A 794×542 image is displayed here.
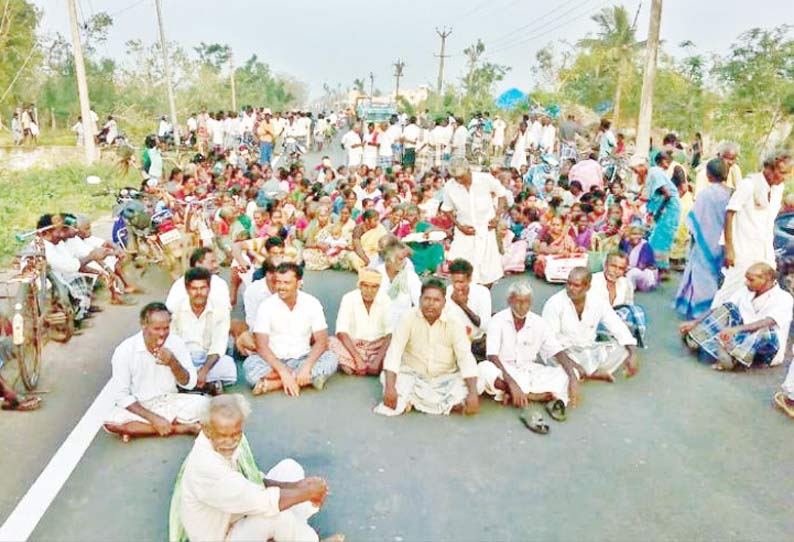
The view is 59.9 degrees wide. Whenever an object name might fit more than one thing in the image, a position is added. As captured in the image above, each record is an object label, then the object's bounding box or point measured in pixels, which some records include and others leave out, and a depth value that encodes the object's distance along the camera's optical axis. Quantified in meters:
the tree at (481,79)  43.91
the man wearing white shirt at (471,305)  5.80
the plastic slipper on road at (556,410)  5.02
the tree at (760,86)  21.34
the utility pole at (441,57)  46.59
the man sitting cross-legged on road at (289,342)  5.38
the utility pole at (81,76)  17.66
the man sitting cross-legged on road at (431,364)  5.02
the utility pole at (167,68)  26.88
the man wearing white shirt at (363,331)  5.75
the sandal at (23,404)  4.96
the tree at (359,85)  76.69
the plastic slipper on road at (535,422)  4.82
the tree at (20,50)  28.36
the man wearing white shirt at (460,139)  19.17
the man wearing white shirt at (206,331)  5.25
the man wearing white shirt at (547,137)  17.20
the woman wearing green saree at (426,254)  9.05
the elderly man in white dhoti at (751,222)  6.39
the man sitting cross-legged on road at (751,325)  5.77
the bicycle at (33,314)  5.10
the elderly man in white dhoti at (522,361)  5.20
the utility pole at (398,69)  54.81
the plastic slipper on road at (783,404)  5.17
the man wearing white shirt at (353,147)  17.50
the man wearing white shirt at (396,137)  18.50
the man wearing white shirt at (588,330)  5.65
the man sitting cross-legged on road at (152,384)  4.48
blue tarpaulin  24.12
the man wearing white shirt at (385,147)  17.52
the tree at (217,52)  57.78
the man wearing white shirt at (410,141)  19.23
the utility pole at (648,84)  16.95
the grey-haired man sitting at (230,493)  2.99
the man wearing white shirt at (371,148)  17.48
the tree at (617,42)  32.81
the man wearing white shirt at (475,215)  7.08
